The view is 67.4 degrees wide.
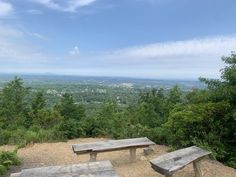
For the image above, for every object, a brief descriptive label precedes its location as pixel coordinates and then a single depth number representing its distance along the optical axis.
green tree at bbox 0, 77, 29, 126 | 12.18
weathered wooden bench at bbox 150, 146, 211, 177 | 3.02
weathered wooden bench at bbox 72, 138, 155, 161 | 3.98
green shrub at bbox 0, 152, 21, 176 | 4.09
